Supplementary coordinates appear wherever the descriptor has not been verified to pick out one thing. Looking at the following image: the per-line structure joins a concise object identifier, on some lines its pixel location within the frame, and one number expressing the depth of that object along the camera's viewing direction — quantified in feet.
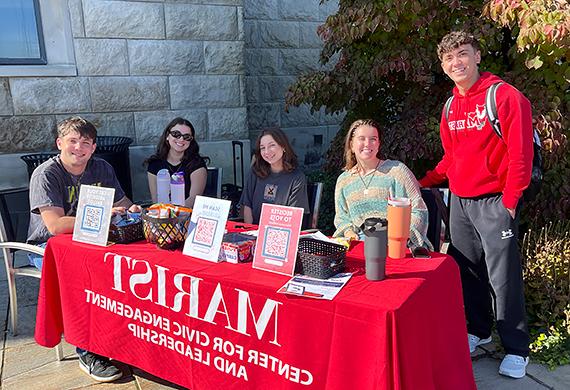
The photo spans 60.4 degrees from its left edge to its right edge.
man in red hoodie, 7.72
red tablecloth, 5.66
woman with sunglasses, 11.73
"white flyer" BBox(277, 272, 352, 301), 5.98
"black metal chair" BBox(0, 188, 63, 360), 9.47
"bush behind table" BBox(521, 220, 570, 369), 9.10
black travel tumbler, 6.03
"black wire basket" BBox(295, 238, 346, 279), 6.42
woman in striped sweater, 8.64
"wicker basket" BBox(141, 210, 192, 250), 7.73
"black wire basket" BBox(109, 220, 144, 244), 8.19
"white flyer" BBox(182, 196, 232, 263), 7.11
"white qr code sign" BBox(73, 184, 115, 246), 7.93
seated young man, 8.77
